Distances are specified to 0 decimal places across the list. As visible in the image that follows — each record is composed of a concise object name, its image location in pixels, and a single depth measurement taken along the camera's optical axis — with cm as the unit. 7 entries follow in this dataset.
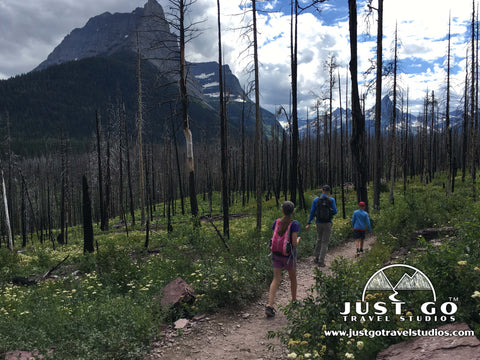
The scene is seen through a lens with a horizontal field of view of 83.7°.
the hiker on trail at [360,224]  838
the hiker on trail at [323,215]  775
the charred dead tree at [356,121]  1118
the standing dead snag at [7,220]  2306
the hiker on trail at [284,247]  493
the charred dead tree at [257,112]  1273
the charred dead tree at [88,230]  1600
